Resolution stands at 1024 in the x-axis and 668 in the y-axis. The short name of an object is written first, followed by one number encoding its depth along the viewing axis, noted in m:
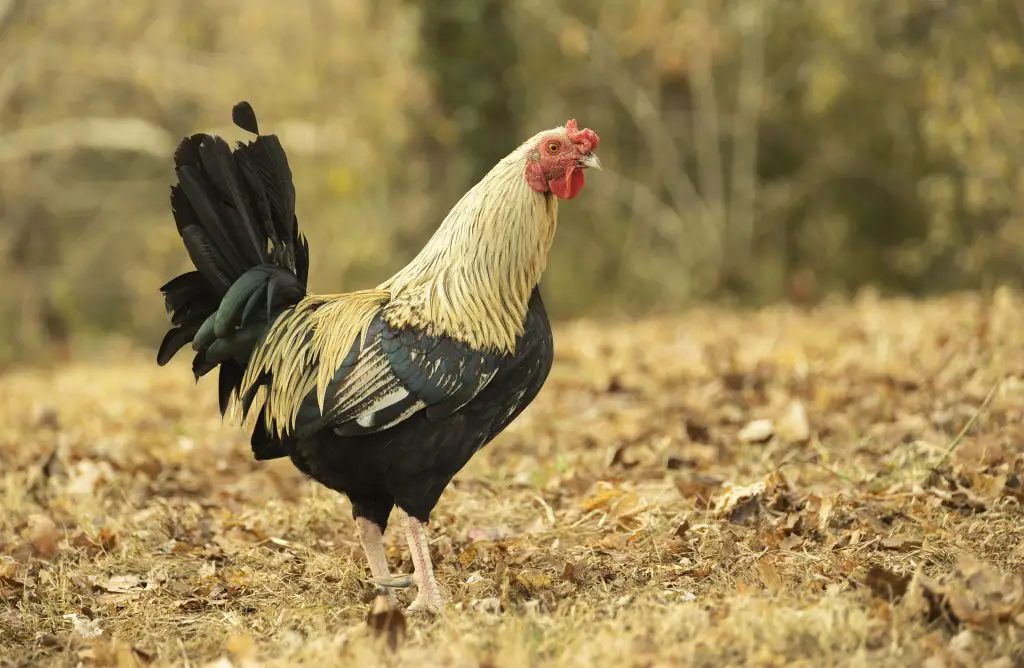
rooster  8.87
